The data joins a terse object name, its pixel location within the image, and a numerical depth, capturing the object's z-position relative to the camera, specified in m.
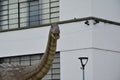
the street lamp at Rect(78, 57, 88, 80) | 17.97
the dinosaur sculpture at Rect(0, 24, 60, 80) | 11.61
